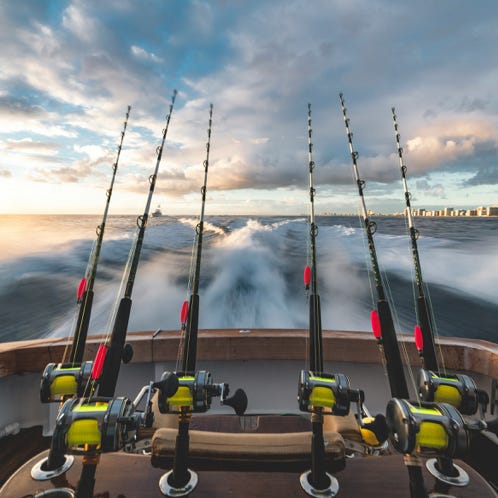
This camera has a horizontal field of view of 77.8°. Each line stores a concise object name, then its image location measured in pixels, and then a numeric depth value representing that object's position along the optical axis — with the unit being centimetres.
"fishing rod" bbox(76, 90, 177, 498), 103
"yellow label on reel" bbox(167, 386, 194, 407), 111
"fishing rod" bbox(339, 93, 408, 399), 145
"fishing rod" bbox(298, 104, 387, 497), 113
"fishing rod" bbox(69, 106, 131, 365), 166
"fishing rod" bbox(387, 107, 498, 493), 92
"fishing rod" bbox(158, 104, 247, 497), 112
